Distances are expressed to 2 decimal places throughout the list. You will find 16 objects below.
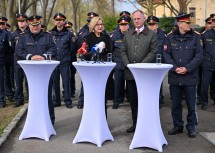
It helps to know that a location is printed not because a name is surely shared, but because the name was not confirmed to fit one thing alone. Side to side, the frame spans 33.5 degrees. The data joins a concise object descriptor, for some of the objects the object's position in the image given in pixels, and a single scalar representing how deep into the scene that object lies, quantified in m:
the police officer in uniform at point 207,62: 7.94
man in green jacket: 5.97
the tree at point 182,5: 20.62
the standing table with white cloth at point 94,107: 5.50
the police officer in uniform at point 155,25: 8.30
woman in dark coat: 6.11
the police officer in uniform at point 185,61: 5.92
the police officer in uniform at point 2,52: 8.42
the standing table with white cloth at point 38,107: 5.85
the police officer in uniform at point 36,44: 6.60
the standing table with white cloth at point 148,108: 5.24
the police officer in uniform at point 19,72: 8.20
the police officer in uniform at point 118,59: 8.14
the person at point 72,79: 10.10
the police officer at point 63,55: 8.45
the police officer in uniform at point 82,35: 8.44
